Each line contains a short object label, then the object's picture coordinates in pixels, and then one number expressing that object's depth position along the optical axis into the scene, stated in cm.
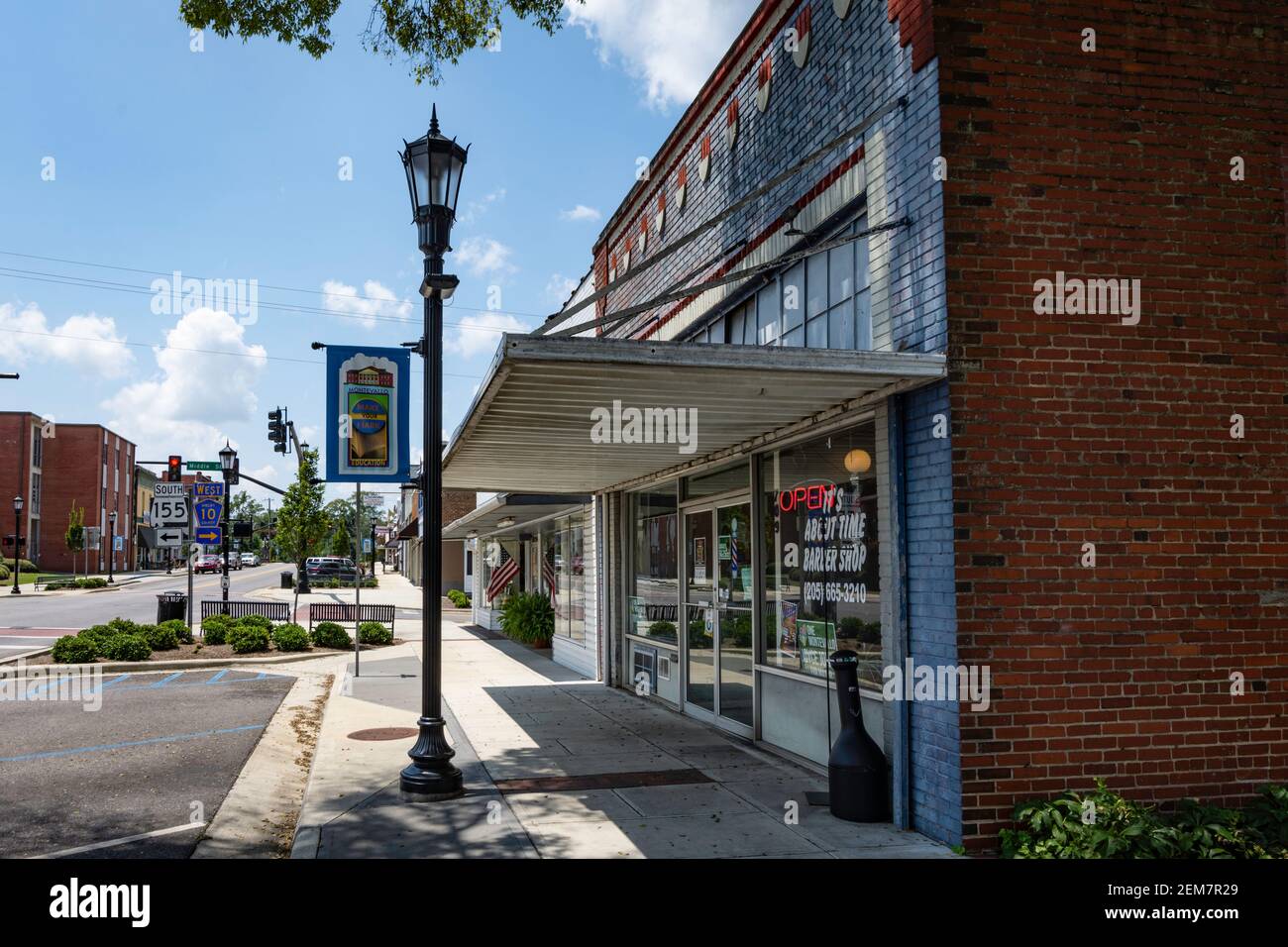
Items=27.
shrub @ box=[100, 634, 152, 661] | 1664
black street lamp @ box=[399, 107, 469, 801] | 755
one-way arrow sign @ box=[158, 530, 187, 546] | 1903
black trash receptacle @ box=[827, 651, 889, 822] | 654
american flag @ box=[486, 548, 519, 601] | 2459
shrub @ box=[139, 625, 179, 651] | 1744
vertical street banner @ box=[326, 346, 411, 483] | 960
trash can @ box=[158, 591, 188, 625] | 2003
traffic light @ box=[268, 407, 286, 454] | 2758
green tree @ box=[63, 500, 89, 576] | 6406
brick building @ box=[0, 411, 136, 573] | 6831
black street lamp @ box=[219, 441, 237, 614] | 2361
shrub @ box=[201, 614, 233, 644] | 1850
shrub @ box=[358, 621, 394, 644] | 2075
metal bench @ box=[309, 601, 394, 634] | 2475
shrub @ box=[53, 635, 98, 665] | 1633
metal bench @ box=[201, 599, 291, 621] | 2476
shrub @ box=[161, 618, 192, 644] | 1812
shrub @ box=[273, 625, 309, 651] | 1842
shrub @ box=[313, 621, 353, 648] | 1945
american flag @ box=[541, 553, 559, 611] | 1966
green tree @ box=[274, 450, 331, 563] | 3775
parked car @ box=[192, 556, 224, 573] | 6894
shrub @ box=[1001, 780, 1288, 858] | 525
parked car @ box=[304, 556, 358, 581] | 5575
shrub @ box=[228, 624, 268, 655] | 1791
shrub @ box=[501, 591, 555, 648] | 2039
